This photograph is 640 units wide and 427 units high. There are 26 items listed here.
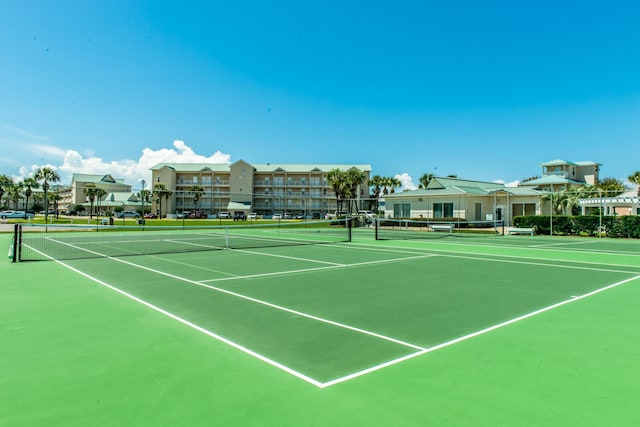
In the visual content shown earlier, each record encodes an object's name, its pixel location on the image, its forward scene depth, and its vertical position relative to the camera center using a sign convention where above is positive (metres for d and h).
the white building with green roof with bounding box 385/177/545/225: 41.84 +1.38
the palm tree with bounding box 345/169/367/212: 62.16 +5.24
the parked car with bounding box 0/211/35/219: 61.38 -0.37
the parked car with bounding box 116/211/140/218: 82.47 -0.20
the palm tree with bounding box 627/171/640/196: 65.00 +6.08
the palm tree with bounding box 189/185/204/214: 87.25 +3.59
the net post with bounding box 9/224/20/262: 14.13 -1.31
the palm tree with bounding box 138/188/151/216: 92.12 +3.37
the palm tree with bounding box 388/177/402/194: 88.81 +6.69
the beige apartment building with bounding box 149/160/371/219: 89.88 +7.19
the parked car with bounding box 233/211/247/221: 67.81 -0.07
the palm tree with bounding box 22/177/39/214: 105.64 +8.18
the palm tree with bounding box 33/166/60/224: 83.17 +8.12
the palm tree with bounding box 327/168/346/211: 63.07 +5.20
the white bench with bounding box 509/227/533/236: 31.72 -1.26
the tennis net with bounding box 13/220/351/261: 17.64 -1.65
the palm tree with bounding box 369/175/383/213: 89.62 +6.88
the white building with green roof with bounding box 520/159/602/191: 62.19 +7.66
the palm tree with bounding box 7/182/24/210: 109.38 +6.04
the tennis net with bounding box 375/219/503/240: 29.72 -1.44
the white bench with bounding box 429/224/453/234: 34.27 -1.19
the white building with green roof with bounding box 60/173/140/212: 98.94 +5.08
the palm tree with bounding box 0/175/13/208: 94.47 +7.52
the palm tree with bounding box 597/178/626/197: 62.95 +5.41
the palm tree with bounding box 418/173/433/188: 87.31 +7.56
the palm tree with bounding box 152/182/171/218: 85.00 +4.18
